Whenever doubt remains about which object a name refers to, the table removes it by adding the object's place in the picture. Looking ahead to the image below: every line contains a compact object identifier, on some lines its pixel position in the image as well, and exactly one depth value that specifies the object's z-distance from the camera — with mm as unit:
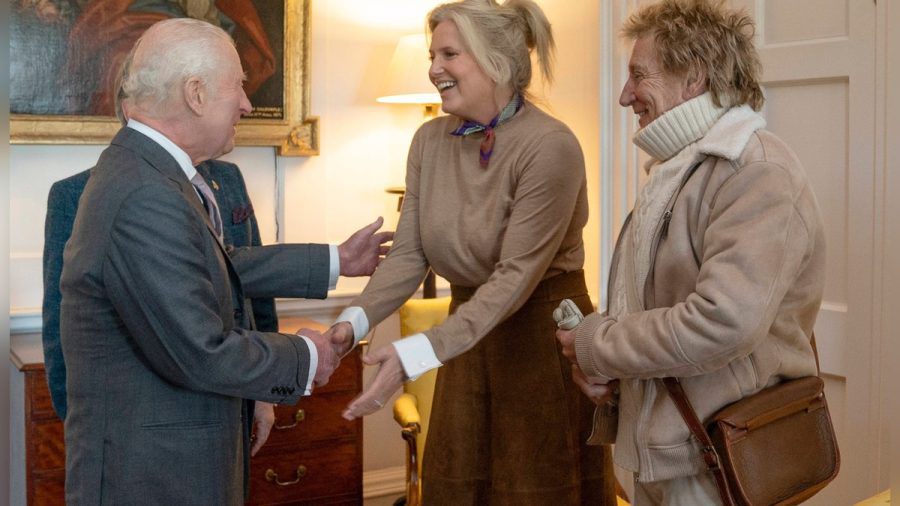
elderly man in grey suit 1760
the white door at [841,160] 2770
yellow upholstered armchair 3498
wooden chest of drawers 3436
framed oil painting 3459
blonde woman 2430
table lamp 3828
